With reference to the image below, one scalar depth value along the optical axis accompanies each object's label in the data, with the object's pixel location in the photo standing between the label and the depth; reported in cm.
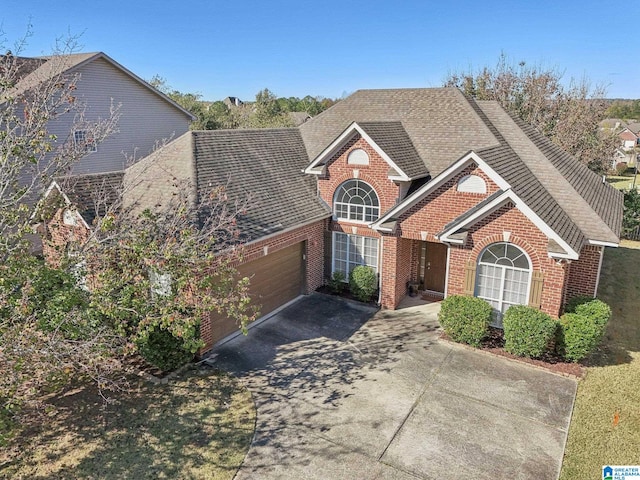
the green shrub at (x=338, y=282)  1781
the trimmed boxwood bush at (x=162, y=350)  1158
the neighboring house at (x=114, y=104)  2397
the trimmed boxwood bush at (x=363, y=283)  1684
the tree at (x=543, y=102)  3431
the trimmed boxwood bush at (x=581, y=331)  1219
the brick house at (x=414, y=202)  1339
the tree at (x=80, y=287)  776
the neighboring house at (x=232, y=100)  12389
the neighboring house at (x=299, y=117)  6665
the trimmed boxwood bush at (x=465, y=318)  1335
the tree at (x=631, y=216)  2721
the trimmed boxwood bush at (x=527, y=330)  1242
